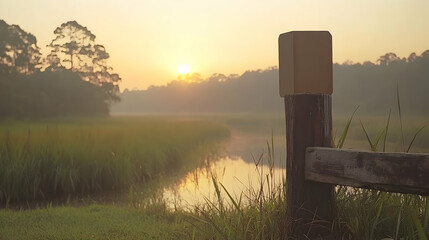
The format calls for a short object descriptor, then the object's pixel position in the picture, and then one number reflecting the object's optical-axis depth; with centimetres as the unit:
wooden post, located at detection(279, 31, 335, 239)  292
